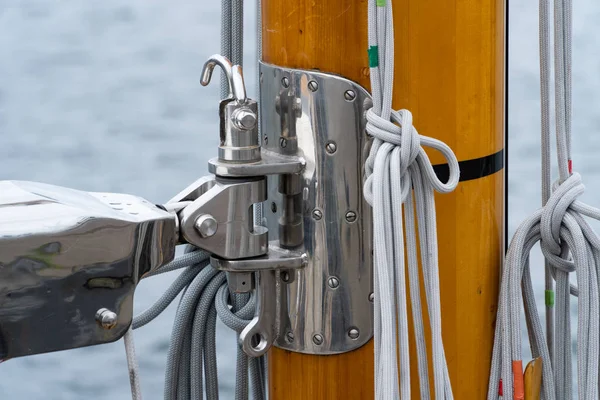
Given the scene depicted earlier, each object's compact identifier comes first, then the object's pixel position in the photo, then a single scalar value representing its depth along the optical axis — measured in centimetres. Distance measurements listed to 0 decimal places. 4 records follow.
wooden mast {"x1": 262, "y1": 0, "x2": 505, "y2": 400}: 259
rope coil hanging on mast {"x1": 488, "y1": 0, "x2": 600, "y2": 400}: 263
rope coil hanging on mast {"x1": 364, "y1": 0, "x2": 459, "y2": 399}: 251
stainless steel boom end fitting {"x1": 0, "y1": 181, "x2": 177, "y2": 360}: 249
